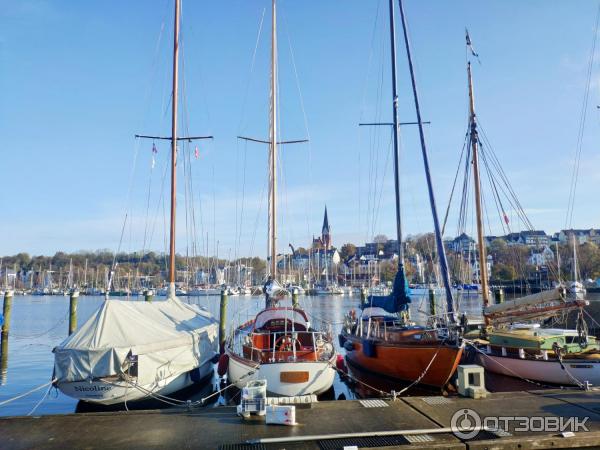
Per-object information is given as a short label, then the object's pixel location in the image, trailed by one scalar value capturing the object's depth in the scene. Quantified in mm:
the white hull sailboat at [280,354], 13797
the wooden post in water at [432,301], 31280
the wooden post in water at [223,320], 25222
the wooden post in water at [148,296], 31448
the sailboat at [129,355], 13203
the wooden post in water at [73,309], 25228
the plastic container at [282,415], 9906
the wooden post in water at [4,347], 24078
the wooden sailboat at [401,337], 15602
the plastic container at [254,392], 10539
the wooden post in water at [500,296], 32506
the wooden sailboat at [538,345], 16094
